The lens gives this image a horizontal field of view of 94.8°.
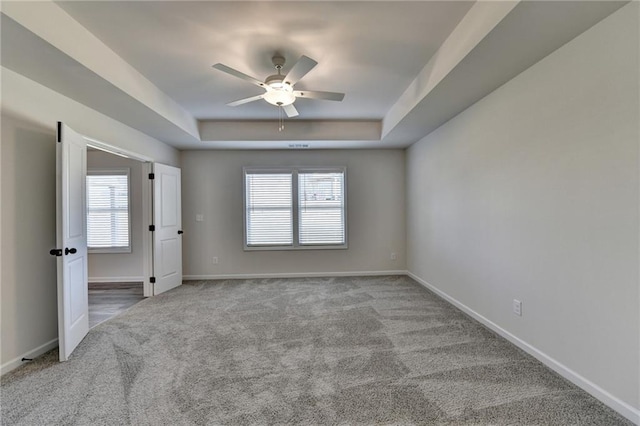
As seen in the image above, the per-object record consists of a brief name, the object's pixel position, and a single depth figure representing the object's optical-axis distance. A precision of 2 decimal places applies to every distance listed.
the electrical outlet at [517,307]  2.62
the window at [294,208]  5.54
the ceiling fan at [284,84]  2.31
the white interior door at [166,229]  4.58
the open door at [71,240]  2.58
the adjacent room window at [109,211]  5.54
